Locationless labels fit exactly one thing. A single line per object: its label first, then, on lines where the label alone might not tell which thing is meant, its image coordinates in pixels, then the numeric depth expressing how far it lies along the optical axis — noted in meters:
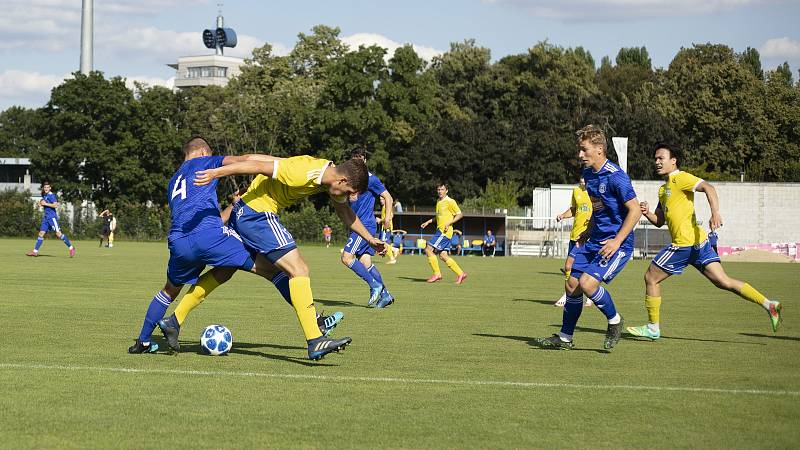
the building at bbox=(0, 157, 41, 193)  111.19
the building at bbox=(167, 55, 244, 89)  148.75
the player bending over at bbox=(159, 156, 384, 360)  9.07
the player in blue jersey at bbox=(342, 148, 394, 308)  16.59
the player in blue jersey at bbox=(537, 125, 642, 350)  10.70
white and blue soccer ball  9.88
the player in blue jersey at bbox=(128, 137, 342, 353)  9.60
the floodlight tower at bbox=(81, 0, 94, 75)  65.69
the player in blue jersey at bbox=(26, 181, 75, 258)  32.62
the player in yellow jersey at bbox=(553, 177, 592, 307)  17.06
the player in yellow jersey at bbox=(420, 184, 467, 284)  23.78
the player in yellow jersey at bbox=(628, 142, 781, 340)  12.41
